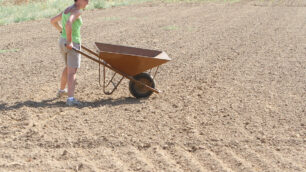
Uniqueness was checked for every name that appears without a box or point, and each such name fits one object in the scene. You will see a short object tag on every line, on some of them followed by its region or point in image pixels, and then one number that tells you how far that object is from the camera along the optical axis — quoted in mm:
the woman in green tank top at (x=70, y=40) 11866
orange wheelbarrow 12438
